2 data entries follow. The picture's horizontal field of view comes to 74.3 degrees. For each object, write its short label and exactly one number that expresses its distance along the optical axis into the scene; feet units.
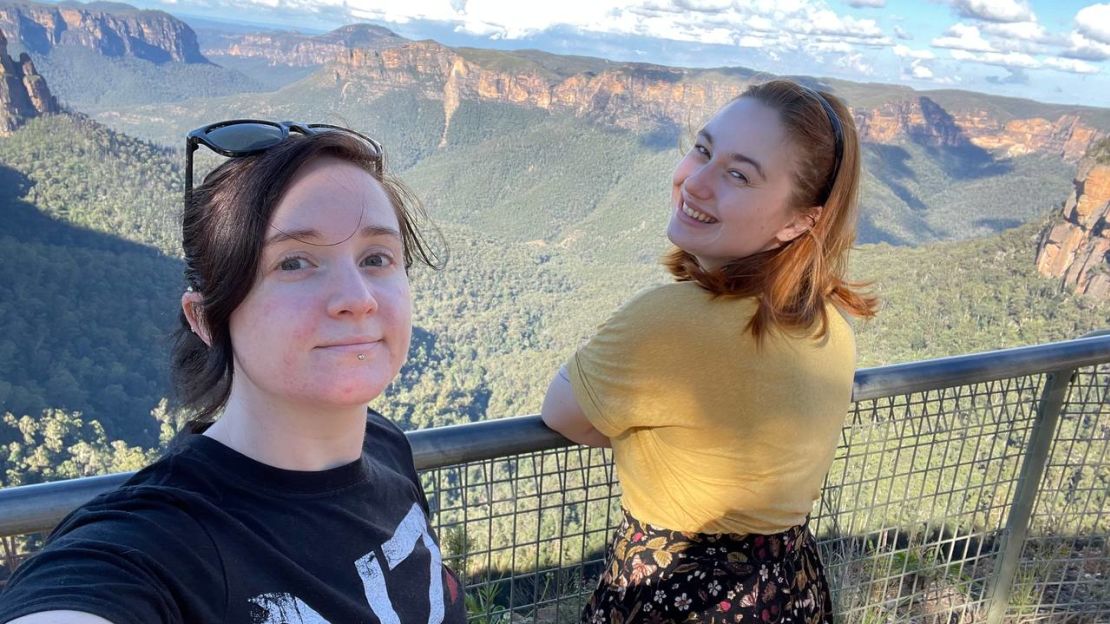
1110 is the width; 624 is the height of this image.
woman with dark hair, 2.44
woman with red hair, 4.14
